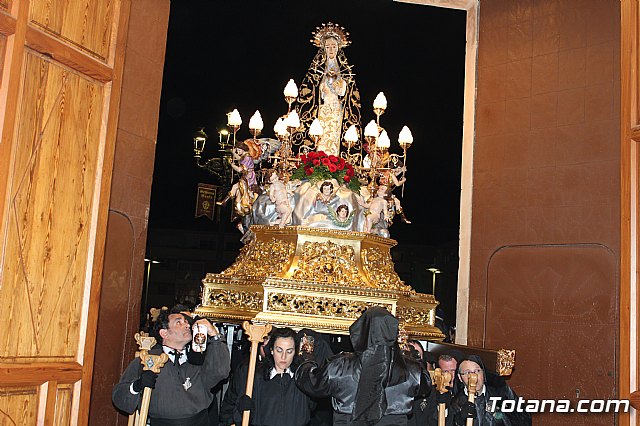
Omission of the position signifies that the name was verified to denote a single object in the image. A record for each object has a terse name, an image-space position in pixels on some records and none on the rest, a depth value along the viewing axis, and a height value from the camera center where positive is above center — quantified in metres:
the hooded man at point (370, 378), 4.41 -0.54
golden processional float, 6.01 +0.45
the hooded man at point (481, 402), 5.07 -0.73
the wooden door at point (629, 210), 4.31 +0.51
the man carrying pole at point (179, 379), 4.58 -0.64
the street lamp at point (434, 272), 14.08 +0.30
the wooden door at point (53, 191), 3.70 +0.36
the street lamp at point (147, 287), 13.23 -0.31
